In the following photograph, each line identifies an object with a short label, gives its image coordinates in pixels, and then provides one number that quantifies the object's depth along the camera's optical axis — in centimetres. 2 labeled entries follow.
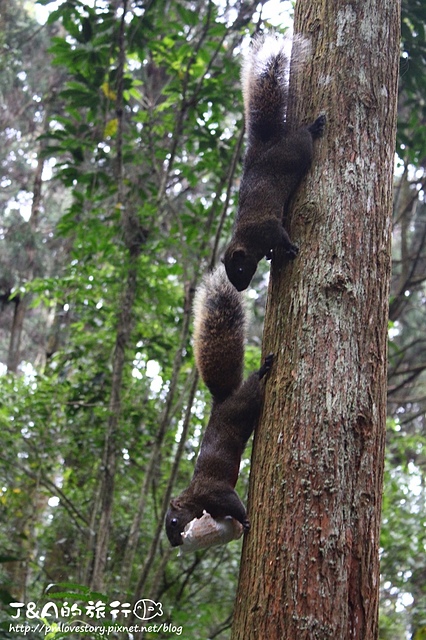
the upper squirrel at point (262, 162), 285
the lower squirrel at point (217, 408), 309
